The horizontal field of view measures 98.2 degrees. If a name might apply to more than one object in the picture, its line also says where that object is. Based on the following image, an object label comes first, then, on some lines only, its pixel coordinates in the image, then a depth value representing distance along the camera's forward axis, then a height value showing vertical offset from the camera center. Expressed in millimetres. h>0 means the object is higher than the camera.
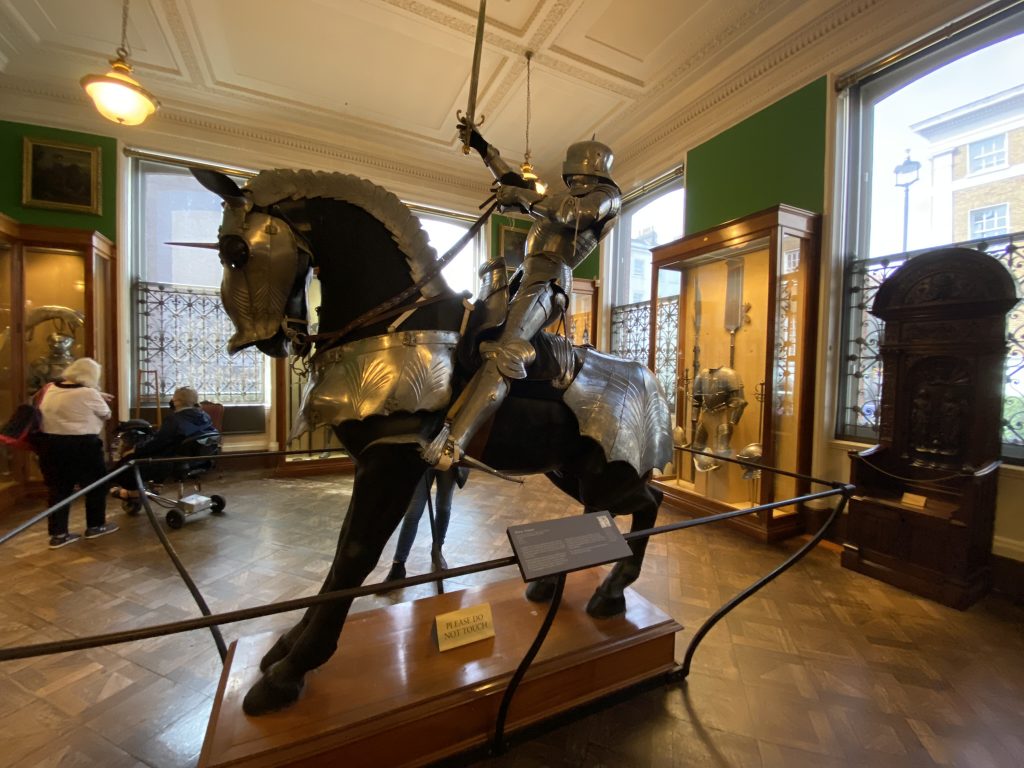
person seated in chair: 3957 -652
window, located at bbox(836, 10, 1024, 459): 2977 +1547
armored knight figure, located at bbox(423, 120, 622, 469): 1538 +521
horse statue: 1432 +110
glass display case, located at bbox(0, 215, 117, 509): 4523 +549
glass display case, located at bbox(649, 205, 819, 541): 3781 +175
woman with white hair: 3469 -637
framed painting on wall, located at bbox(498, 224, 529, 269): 7352 +2211
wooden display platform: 1358 -1110
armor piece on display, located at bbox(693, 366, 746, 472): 4113 -338
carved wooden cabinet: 2738 -401
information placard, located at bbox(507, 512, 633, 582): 1080 -455
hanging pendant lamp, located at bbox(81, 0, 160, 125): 3473 +2152
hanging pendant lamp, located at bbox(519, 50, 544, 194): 3991 +2246
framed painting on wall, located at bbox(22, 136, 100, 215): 4977 +2118
